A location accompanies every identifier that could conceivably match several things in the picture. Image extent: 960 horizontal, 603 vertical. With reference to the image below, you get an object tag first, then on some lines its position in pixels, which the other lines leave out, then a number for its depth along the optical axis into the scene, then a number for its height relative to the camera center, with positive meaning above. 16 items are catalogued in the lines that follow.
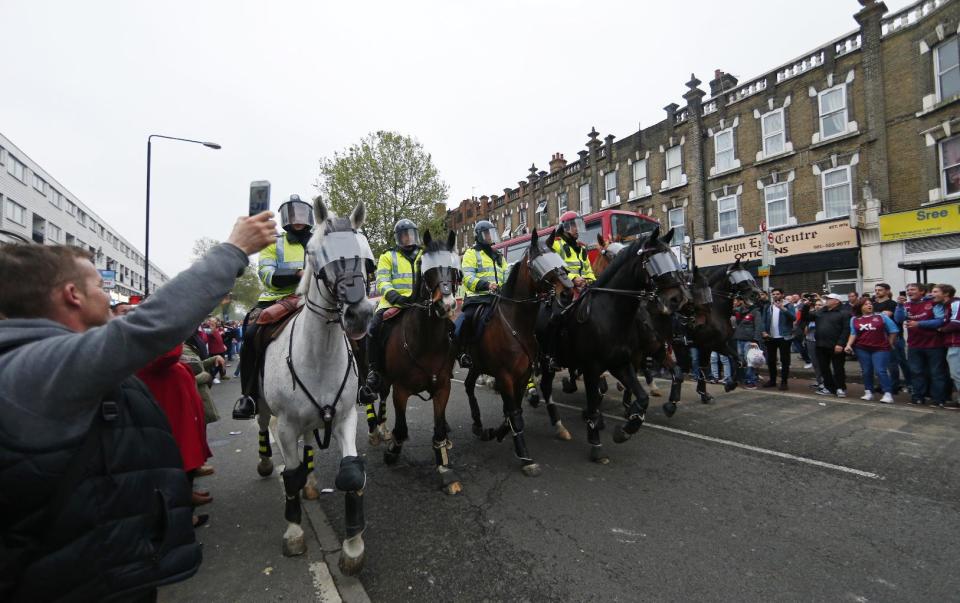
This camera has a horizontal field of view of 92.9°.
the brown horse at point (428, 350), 4.53 -0.34
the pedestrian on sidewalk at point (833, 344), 9.11 -0.68
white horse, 2.99 -0.39
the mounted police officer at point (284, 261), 4.24 +0.57
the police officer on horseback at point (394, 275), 5.41 +0.53
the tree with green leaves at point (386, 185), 27.11 +8.11
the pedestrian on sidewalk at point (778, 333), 9.96 -0.49
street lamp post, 16.05 +2.74
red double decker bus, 15.94 +3.18
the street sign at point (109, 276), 12.69 +1.37
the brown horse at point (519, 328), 5.02 -0.14
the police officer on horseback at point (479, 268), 6.20 +0.67
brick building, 15.23 +6.15
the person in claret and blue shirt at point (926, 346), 7.83 -0.66
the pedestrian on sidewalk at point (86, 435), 1.21 -0.32
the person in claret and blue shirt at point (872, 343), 8.44 -0.63
